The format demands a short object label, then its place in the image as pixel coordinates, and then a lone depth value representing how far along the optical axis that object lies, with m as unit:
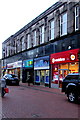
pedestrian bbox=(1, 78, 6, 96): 7.53
